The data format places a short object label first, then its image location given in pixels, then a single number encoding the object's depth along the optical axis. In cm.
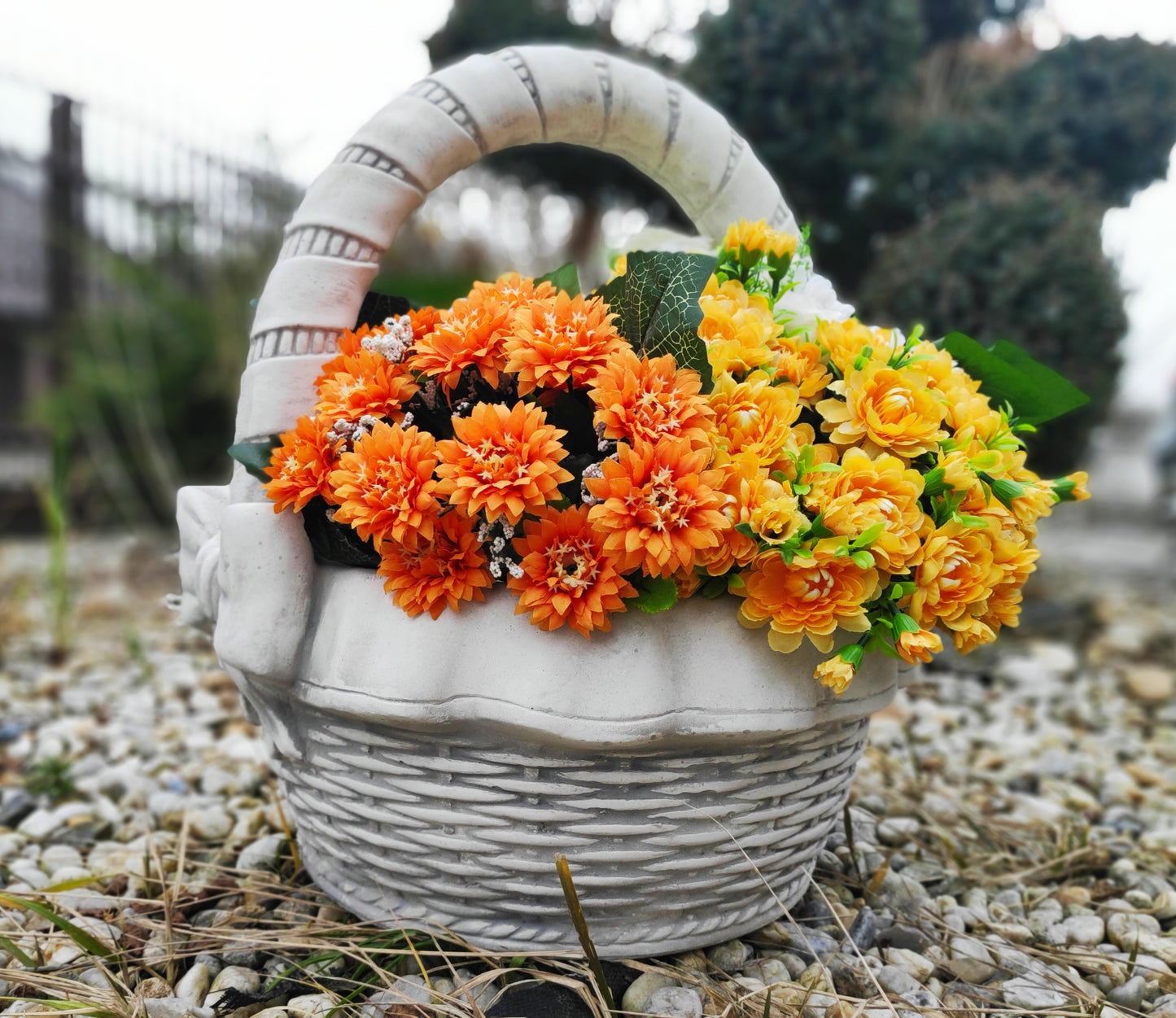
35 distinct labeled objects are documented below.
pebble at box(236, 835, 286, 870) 53
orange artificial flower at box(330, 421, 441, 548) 36
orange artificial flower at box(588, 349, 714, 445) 36
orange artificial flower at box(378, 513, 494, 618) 37
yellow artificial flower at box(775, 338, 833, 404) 41
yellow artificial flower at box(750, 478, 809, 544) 36
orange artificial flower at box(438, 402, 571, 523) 35
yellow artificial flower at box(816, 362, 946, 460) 39
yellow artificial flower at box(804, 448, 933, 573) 37
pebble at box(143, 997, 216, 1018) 41
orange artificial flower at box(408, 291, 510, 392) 38
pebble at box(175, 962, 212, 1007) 42
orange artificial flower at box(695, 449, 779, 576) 37
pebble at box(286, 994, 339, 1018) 41
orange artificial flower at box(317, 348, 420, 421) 39
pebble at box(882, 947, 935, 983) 45
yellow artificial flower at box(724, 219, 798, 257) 44
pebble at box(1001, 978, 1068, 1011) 43
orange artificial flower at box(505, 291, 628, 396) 37
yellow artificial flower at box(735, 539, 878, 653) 36
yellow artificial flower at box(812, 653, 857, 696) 37
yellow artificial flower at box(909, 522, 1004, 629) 38
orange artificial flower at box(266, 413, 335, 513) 39
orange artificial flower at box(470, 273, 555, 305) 40
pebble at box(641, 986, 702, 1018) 40
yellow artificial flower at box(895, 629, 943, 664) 36
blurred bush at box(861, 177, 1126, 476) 248
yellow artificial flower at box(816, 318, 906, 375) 42
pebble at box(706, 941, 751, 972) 44
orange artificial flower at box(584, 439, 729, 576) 35
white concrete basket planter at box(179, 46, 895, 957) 37
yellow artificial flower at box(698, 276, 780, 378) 40
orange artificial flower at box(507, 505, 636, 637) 36
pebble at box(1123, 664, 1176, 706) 96
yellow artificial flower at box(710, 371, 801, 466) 38
